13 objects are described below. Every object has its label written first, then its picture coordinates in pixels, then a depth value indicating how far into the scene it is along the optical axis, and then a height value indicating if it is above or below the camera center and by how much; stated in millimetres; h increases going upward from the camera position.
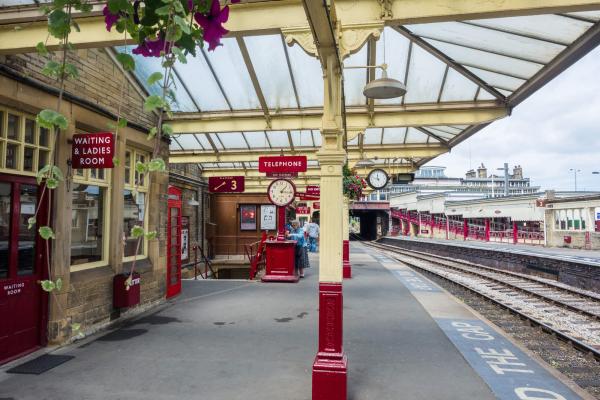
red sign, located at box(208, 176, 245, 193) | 12844 +1266
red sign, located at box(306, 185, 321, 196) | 14484 +1167
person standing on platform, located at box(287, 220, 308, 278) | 12078 -688
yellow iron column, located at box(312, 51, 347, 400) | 3900 -271
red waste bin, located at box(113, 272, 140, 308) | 6668 -1175
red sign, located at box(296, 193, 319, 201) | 14309 +1033
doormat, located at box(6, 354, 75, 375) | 4625 -1704
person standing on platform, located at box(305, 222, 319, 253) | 19297 -241
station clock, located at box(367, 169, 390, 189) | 12508 +1455
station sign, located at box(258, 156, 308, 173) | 9484 +1427
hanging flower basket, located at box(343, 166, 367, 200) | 12488 +1244
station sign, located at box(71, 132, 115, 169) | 5457 +999
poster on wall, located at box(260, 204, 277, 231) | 19750 +291
